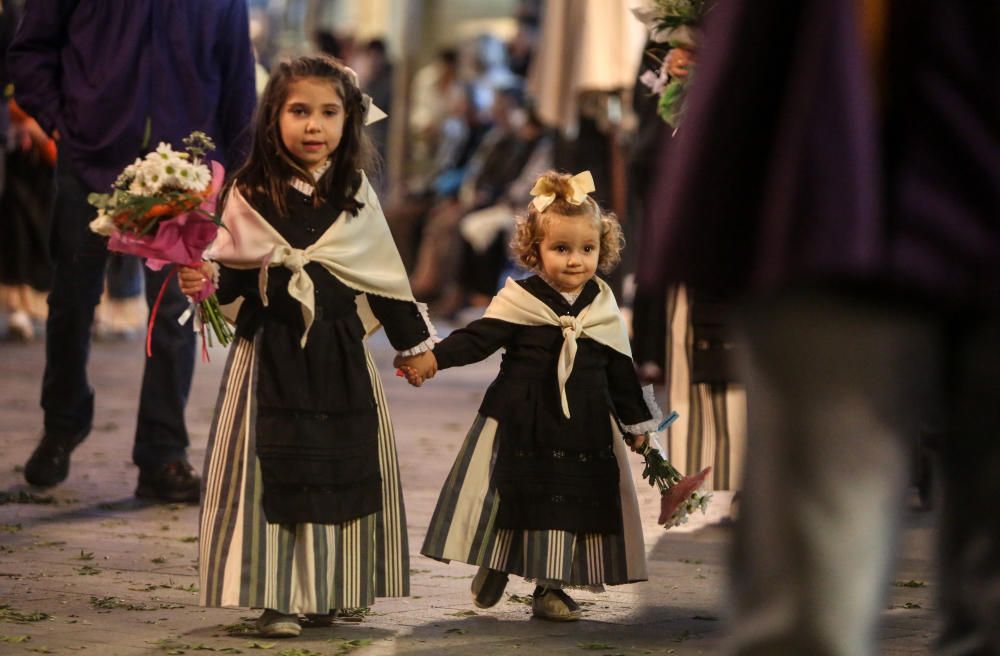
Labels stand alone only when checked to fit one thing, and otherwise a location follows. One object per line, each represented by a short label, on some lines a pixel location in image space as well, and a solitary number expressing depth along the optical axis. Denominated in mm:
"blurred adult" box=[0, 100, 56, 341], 26906
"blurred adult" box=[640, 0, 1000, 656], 4492
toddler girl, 10539
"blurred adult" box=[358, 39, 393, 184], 39656
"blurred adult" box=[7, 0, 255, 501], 14094
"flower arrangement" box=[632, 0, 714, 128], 12273
